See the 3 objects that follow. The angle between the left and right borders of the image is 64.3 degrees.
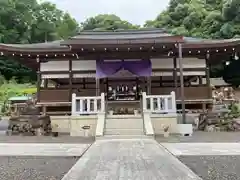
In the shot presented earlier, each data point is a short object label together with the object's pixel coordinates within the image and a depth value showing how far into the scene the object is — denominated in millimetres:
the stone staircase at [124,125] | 6929
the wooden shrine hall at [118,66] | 8676
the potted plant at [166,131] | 7228
